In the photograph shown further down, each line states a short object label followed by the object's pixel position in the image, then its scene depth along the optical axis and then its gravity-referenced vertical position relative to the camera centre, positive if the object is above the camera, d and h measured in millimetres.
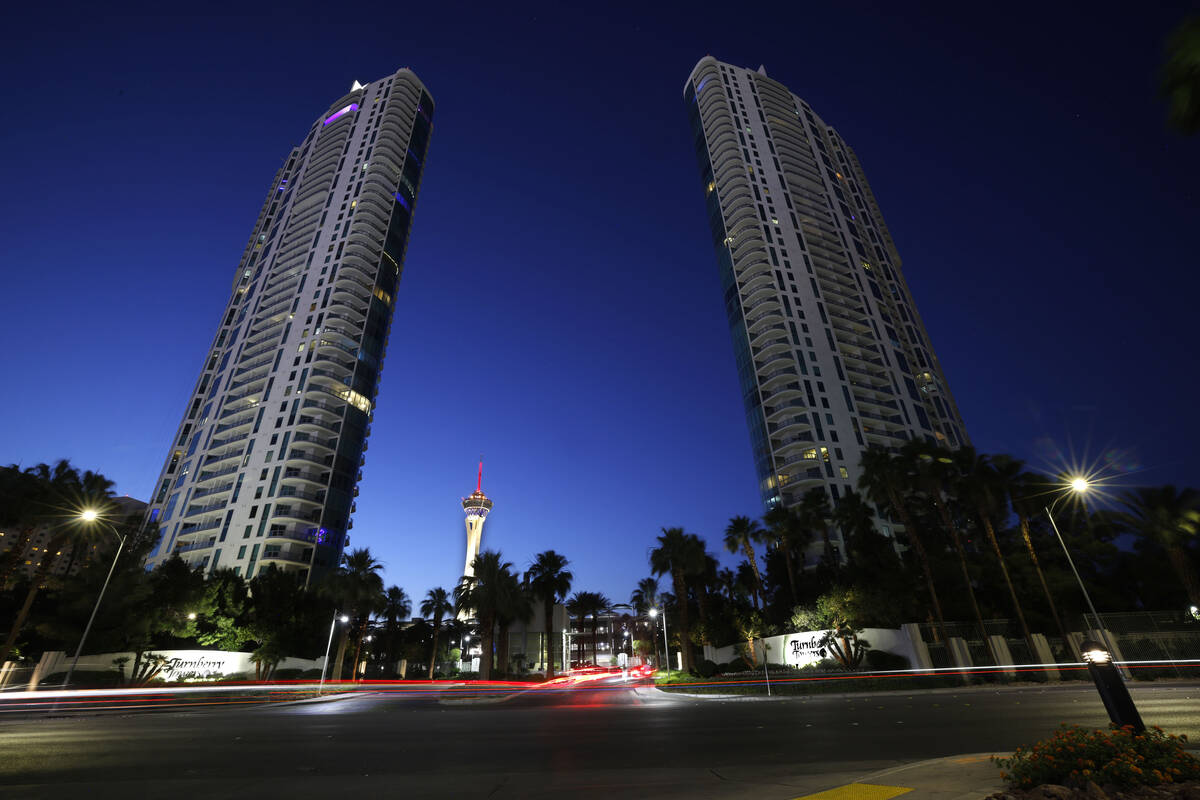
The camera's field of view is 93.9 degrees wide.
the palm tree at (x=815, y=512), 57875 +15763
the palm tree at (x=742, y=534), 59031 +13971
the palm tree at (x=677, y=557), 49656 +10179
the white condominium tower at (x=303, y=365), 75250 +47486
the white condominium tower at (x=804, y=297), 78812 +57118
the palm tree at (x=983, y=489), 38219 +11291
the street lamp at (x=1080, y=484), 23808 +7070
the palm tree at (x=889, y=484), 40862 +13124
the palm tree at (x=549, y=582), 62938 +10799
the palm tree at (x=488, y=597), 56125 +8648
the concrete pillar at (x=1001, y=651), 33469 +1205
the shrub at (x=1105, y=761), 6207 -938
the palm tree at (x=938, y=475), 40031 +12816
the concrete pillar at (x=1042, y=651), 33219 +1126
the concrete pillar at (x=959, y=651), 34031 +1305
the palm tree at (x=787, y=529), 57034 +13833
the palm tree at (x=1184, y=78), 7844 +7596
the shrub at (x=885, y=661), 35625 +929
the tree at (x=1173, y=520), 36312 +8841
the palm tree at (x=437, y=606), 66919 +9426
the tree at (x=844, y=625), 37969 +3323
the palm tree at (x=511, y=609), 57031 +7473
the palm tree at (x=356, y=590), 55406 +9461
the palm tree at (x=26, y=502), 37469 +12617
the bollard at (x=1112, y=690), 8547 -282
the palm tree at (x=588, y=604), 84562 +11465
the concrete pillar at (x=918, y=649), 34781 +1528
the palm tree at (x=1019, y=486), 37906 +11263
